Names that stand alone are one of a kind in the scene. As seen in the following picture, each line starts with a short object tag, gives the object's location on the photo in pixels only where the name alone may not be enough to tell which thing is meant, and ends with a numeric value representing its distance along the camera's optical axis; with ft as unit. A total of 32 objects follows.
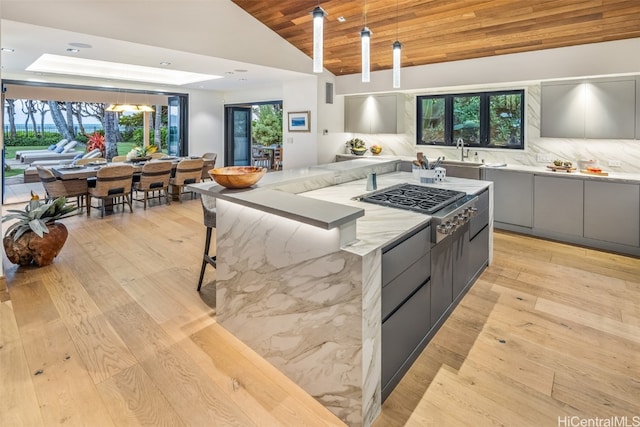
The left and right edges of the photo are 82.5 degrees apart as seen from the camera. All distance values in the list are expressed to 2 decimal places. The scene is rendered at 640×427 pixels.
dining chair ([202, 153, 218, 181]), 26.60
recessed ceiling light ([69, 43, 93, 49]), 14.74
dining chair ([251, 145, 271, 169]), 38.45
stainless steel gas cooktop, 8.48
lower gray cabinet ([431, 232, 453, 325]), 8.09
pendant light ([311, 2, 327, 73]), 8.10
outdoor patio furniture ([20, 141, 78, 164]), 34.73
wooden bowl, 8.21
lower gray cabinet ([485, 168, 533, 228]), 16.35
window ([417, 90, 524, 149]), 18.20
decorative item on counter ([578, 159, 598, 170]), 15.40
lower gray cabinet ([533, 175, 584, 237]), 15.02
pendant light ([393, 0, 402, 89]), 9.77
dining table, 19.71
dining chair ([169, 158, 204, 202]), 23.50
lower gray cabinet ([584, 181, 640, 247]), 13.73
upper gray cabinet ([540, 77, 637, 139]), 13.84
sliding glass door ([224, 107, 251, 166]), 33.96
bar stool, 10.38
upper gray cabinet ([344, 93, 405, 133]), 21.56
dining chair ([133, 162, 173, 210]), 21.98
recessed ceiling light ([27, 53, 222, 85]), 21.40
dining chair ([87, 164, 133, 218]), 19.69
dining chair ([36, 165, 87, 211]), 19.43
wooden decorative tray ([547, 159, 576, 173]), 15.72
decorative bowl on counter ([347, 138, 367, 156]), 23.56
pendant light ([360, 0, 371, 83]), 8.91
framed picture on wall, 23.02
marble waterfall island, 5.90
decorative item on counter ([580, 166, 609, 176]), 14.86
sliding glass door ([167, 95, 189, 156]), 31.37
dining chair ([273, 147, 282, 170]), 38.00
